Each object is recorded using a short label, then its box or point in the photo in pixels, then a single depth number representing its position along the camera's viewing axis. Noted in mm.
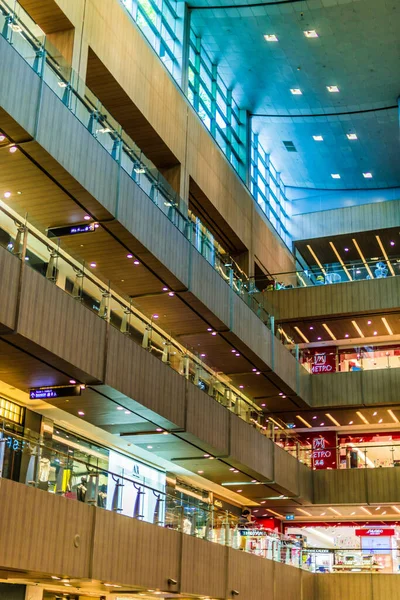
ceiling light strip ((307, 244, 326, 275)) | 44125
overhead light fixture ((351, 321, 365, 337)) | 35531
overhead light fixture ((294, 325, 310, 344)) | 36625
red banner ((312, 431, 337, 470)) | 33406
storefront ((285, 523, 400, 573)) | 27359
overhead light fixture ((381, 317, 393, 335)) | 35125
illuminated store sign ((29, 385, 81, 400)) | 18141
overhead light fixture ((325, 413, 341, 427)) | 36094
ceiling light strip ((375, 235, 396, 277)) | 33594
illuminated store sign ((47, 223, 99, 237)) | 19531
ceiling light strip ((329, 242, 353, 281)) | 34450
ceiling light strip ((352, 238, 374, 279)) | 34059
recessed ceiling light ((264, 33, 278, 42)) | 31109
